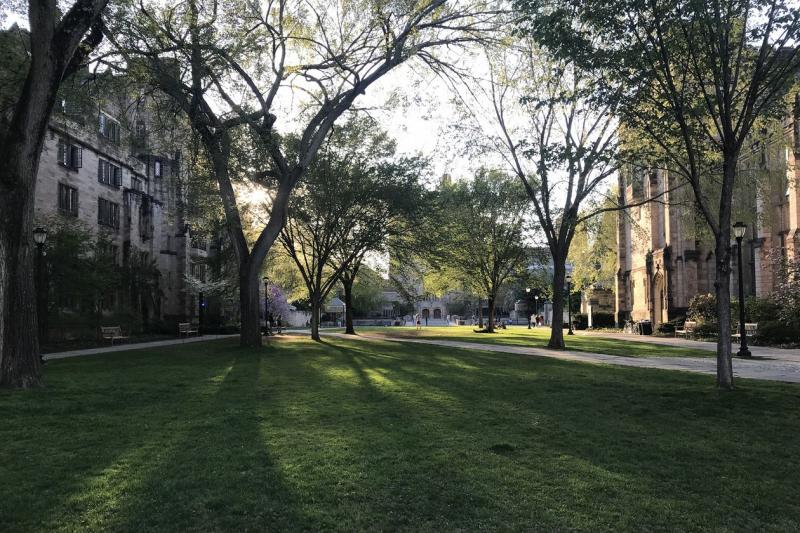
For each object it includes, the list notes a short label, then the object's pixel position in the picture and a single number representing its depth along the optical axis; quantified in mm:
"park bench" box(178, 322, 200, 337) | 35344
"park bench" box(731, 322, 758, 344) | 23422
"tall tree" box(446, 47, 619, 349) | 22142
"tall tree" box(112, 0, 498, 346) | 16391
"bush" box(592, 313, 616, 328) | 51906
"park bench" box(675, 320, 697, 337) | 30297
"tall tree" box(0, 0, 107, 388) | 10102
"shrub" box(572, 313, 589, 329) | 57312
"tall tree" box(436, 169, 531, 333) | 31594
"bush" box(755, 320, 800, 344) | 22912
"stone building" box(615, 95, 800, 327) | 25000
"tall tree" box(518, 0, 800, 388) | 9719
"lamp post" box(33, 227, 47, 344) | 23456
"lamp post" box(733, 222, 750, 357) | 17683
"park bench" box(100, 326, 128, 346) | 27500
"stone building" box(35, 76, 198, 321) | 19016
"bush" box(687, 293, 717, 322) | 30734
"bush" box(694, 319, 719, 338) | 29000
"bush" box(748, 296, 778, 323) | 25172
